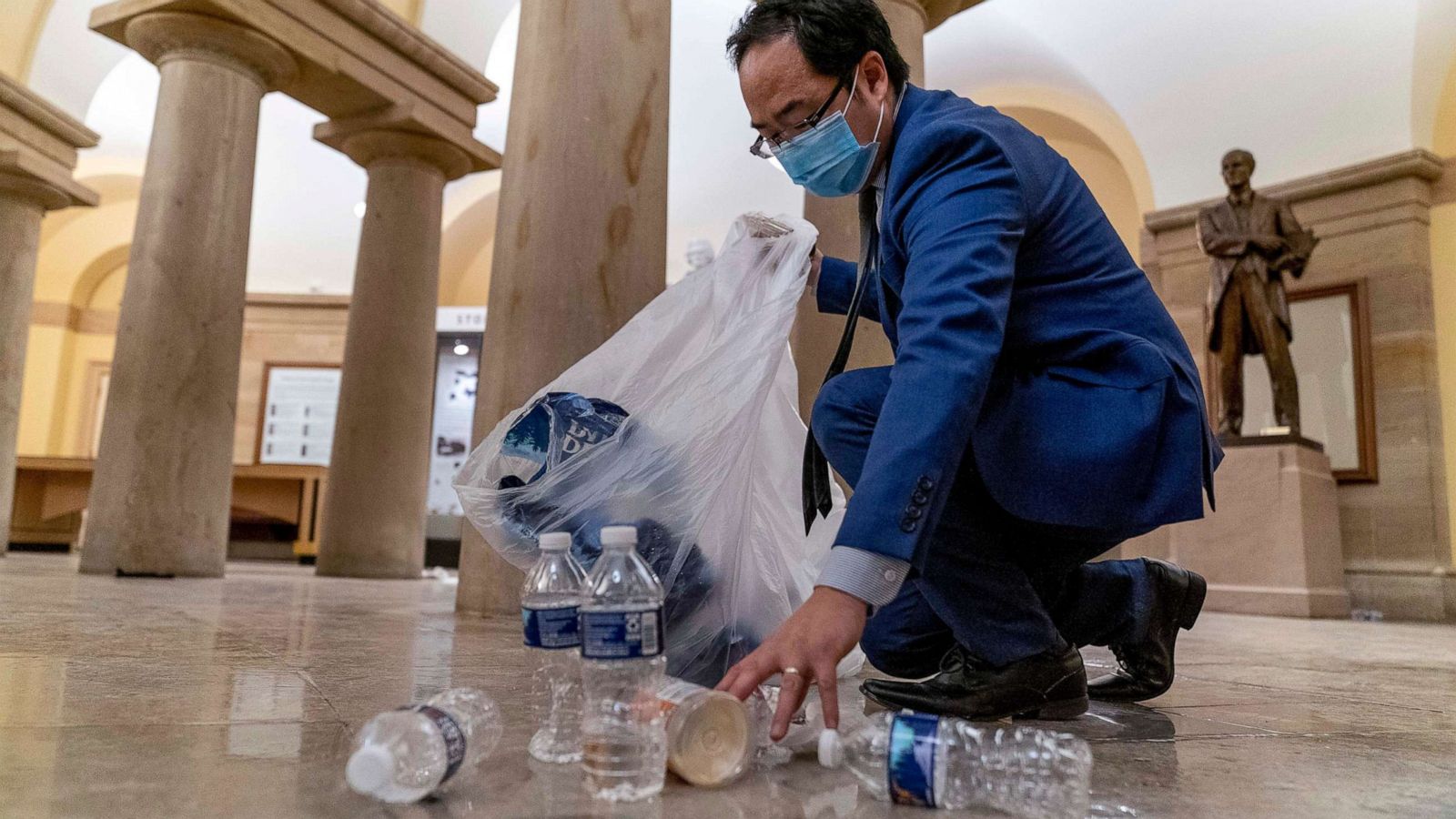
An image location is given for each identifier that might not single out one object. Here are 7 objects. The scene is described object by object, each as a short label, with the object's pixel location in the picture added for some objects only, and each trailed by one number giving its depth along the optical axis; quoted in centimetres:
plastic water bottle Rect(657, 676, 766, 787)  112
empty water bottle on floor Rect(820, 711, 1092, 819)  107
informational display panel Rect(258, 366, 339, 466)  1360
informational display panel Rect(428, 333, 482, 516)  1148
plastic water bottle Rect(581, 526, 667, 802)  110
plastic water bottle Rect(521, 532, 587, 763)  127
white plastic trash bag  174
